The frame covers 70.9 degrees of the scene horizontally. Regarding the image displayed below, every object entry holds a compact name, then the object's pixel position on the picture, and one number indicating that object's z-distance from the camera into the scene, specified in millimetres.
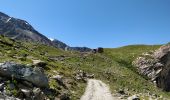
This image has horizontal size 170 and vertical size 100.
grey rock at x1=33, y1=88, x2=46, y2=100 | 10559
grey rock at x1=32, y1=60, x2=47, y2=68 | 19270
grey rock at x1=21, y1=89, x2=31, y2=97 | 10328
